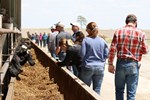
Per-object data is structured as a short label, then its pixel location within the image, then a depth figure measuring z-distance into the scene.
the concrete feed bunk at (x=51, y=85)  6.88
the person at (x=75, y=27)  10.90
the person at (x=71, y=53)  8.46
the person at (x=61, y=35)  11.68
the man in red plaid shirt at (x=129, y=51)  7.20
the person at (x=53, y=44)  14.01
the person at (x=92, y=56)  7.77
